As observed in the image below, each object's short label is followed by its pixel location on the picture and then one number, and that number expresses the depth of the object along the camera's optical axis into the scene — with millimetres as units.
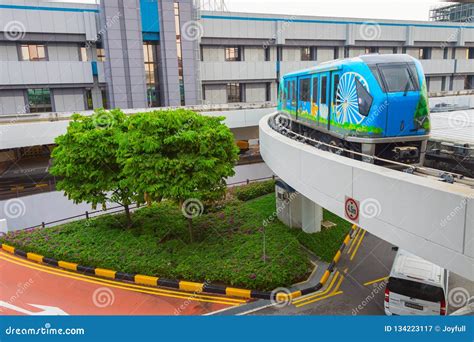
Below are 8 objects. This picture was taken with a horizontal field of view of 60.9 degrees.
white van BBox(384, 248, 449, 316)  9258
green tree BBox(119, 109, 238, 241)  12625
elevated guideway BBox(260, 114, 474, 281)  5852
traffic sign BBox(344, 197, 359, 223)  7922
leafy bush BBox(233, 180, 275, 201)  20984
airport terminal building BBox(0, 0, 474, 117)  26969
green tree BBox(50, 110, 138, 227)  14328
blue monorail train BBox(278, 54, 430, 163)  9211
